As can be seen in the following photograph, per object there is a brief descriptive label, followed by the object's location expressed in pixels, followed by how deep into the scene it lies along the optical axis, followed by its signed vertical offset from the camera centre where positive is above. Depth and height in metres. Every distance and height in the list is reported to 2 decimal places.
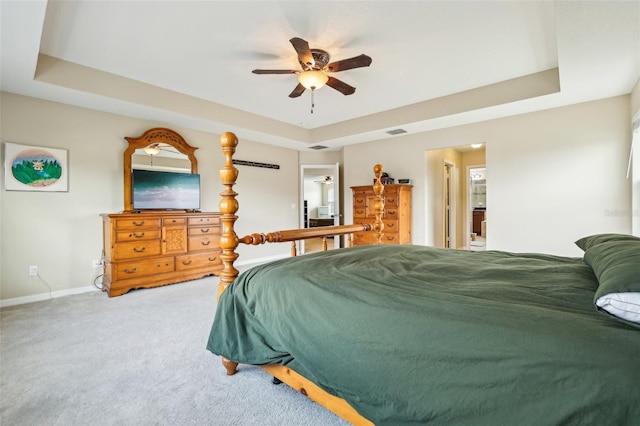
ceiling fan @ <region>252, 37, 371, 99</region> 2.74 +1.43
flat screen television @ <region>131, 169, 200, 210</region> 4.23 +0.37
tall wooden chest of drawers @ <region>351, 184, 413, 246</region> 5.11 +0.01
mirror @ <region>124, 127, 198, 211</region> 4.21 +0.93
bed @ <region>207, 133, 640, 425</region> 0.81 -0.42
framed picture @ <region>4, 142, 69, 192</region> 3.38 +0.57
